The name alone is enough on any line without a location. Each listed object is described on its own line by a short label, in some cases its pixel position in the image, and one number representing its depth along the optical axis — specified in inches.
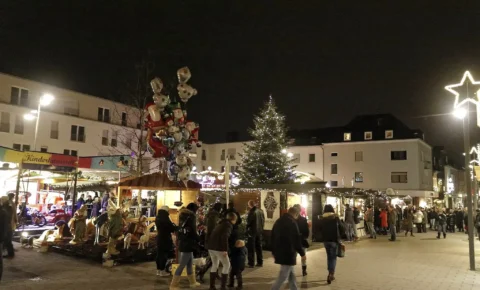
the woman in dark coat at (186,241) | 337.4
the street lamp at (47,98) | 768.5
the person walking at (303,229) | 400.6
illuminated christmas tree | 1151.0
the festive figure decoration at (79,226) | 533.0
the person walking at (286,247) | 286.5
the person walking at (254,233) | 461.1
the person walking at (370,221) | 844.0
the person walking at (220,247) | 329.4
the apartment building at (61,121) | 1318.9
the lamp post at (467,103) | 470.0
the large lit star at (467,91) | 474.0
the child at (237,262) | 350.9
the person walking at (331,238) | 378.9
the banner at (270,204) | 674.2
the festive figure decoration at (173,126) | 454.6
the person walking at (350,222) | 759.1
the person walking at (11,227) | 452.6
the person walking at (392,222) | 797.9
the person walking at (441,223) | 868.6
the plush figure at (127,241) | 466.8
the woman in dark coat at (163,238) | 375.9
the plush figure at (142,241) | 474.6
